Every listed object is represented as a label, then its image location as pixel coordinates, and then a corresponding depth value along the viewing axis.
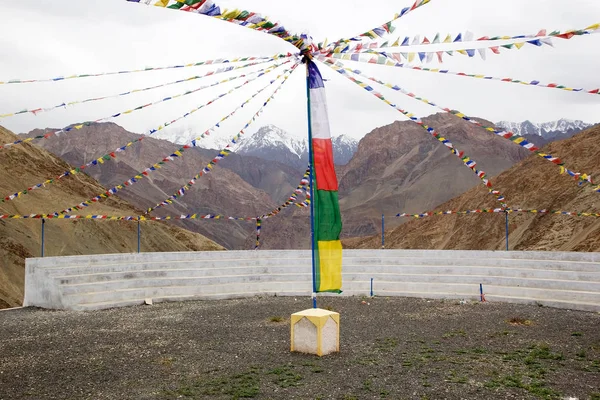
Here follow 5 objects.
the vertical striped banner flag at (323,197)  11.04
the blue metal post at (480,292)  17.41
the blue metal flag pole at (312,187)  10.92
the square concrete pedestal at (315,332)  10.80
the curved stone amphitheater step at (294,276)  16.64
